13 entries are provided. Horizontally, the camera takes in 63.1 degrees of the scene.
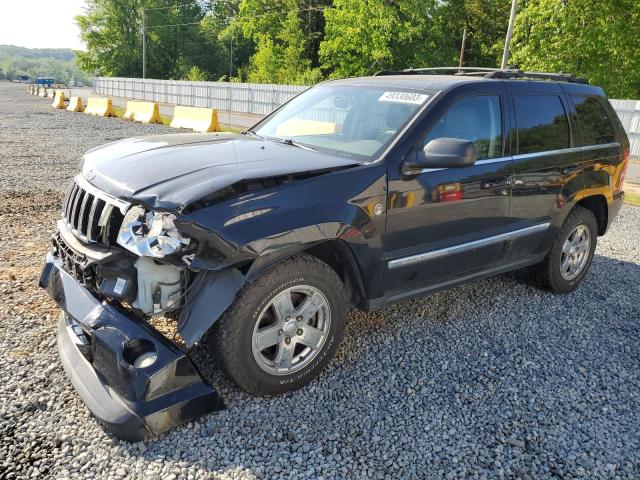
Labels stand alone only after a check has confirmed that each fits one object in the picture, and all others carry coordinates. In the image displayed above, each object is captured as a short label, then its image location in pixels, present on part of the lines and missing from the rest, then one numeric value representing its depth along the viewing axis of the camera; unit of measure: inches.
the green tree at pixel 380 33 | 1729.8
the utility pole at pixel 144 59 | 2188.5
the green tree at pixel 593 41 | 1208.2
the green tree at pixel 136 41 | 2527.1
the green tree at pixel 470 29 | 1764.3
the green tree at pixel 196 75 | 2226.9
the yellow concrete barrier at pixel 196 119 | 676.7
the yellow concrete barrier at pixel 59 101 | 1083.5
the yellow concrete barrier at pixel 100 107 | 897.5
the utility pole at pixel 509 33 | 1206.3
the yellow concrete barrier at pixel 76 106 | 982.4
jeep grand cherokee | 108.3
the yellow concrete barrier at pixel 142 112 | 791.1
